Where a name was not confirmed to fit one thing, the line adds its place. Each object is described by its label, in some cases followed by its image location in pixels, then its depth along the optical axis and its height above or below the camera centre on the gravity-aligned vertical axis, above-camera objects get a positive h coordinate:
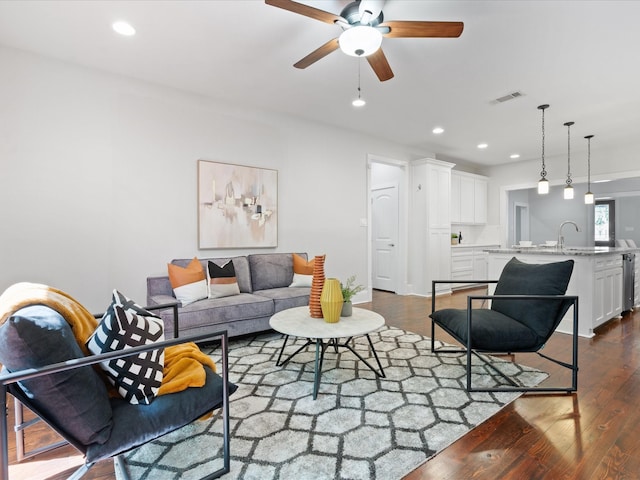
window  8.03 +0.28
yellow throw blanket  1.20 -0.38
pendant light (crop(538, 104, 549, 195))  4.38 +0.66
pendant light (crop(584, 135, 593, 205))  5.04 +1.23
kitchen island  3.49 -0.51
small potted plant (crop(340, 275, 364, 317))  2.59 -0.53
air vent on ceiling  3.72 +1.60
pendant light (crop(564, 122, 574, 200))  4.65 +0.66
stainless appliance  4.23 -0.59
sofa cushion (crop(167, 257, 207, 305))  3.11 -0.45
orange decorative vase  2.55 -0.42
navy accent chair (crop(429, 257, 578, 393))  2.19 -0.62
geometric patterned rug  1.53 -1.06
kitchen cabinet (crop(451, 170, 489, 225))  6.83 +0.80
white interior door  6.18 +0.00
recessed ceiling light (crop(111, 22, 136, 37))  2.48 +1.61
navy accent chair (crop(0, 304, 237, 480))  1.03 -0.53
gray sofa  2.92 -0.62
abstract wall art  3.80 +0.38
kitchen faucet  4.55 -0.09
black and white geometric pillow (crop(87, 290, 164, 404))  1.31 -0.50
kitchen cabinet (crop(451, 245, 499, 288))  6.52 -0.57
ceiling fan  1.95 +1.31
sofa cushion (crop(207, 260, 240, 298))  3.30 -0.44
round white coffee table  2.16 -0.64
